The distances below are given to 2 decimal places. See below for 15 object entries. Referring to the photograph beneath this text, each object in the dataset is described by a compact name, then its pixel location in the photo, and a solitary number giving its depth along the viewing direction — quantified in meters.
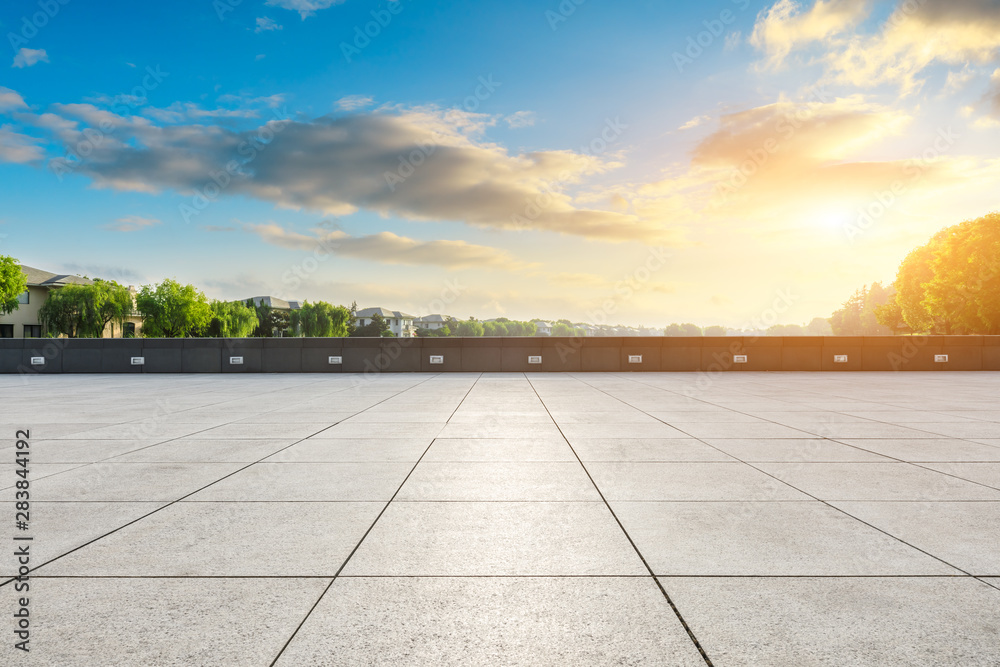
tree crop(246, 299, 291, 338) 128.62
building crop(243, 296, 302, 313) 153.70
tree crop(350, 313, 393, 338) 139.01
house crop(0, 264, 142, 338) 73.06
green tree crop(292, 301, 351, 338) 125.29
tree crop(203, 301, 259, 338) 100.56
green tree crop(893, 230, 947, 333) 55.12
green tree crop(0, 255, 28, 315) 59.48
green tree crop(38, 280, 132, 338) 73.19
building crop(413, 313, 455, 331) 191.38
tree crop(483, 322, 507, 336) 176.75
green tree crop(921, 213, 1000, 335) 41.38
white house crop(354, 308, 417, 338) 182.25
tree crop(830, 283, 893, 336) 139.00
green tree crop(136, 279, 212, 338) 90.31
